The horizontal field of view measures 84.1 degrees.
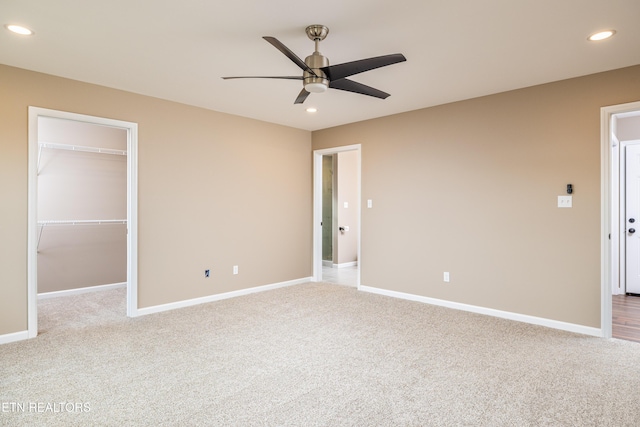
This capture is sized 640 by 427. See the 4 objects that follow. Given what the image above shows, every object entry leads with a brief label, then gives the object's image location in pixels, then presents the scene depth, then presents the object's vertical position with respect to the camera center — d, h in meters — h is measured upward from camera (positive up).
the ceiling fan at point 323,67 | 2.35 +1.00
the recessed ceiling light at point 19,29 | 2.54 +1.34
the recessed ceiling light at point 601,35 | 2.57 +1.33
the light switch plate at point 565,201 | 3.54 +0.14
